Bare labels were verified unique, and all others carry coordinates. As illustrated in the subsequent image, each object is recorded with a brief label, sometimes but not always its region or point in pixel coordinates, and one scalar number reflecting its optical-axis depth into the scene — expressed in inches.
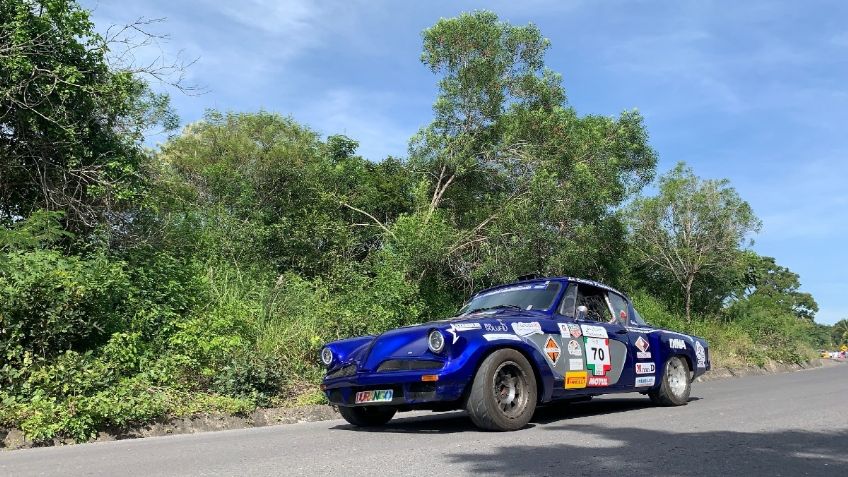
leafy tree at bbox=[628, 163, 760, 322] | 993.5
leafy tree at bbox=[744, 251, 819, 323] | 2760.8
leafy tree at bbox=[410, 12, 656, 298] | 601.6
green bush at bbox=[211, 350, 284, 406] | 364.5
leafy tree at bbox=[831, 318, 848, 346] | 4734.7
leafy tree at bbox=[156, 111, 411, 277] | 615.2
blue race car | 245.4
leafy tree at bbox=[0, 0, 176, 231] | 393.1
